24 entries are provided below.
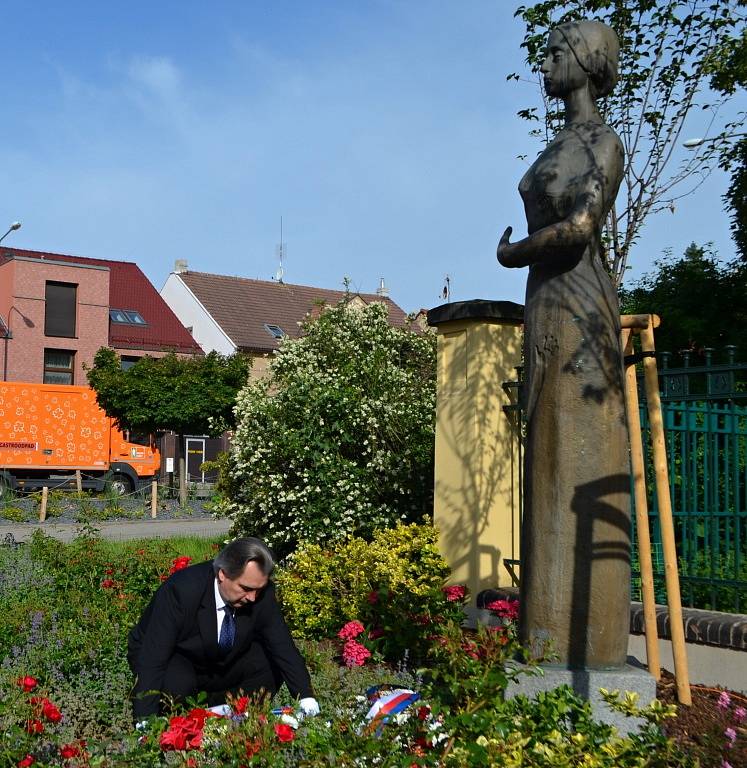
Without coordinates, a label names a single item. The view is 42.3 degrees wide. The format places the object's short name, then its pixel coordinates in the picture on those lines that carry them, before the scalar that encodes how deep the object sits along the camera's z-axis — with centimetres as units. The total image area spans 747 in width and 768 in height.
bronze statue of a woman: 427
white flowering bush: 916
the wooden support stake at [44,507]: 2108
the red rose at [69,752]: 320
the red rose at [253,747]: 309
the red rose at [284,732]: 318
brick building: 3756
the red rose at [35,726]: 355
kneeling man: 439
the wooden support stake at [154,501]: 2347
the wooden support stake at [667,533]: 470
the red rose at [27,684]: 406
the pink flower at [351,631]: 598
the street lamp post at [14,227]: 2665
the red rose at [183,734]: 309
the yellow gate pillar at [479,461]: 714
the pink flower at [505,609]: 570
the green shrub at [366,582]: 652
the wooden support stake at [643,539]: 482
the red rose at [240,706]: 353
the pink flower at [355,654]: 574
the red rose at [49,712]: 366
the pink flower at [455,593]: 627
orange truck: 2978
